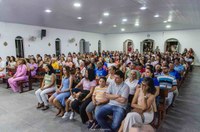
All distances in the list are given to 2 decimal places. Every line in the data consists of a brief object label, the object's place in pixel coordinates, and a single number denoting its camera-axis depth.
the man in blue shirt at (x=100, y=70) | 4.41
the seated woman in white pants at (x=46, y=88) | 3.61
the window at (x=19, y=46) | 8.51
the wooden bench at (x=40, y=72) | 5.67
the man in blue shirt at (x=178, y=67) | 4.91
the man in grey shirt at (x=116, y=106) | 2.42
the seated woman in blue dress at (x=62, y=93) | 3.21
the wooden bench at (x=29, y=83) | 5.01
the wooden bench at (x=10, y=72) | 5.71
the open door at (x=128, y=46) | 14.79
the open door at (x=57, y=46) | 10.84
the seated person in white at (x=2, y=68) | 6.04
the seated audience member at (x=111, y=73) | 3.50
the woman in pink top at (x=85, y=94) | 2.89
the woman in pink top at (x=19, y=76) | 5.01
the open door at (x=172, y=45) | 12.60
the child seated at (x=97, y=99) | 2.68
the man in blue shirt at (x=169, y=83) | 3.29
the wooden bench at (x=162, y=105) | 2.76
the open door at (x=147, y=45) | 13.73
